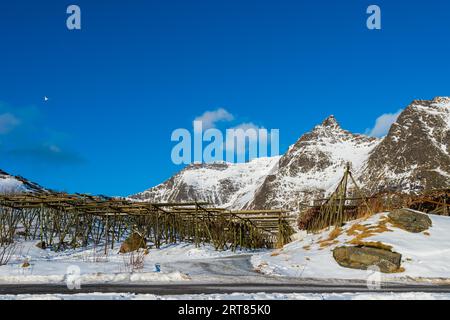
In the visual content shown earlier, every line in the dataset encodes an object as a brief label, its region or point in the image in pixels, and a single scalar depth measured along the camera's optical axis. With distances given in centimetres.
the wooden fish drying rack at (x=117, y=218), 3409
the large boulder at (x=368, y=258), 1783
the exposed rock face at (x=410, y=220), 2200
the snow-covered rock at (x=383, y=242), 1738
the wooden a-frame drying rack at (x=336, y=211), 2678
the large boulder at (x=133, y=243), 3250
